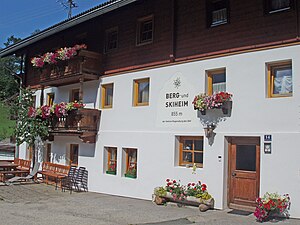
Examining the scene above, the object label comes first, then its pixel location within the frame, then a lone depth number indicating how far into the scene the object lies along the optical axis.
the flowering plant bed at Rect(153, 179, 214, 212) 11.41
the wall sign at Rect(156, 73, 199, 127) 12.65
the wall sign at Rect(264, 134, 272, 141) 10.46
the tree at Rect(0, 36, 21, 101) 53.04
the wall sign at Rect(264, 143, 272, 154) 10.44
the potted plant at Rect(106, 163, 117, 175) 15.39
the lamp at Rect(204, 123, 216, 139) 11.78
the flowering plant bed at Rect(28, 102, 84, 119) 15.80
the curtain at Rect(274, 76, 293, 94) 10.47
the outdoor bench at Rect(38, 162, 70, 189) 16.59
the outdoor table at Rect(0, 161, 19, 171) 18.86
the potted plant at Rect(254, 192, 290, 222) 9.70
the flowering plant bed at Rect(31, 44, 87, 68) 16.00
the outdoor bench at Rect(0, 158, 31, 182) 17.95
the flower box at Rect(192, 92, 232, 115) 11.33
